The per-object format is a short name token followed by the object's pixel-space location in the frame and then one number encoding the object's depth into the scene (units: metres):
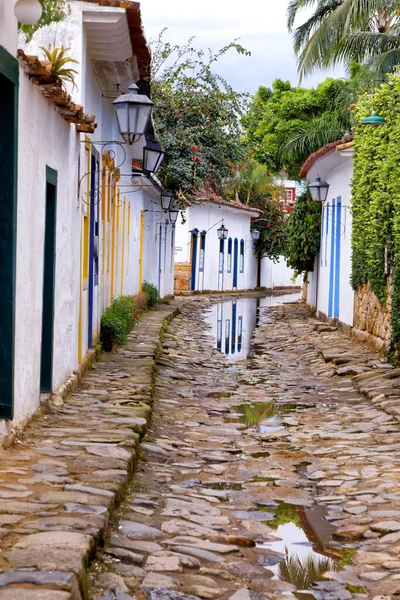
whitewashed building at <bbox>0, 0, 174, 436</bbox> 6.37
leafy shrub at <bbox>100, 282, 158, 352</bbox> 13.46
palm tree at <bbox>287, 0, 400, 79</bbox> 25.05
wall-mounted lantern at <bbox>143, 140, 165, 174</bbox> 15.36
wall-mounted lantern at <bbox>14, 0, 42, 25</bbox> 6.05
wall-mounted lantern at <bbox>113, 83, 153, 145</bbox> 11.05
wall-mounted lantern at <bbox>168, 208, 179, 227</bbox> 27.27
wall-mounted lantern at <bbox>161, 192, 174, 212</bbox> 26.61
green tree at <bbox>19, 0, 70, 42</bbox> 7.28
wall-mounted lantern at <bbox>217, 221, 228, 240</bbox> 37.09
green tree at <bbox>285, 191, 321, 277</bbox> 24.86
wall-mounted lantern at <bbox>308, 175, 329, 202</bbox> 21.08
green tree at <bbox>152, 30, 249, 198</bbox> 24.39
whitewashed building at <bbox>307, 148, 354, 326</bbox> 18.58
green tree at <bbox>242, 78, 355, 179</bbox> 30.00
